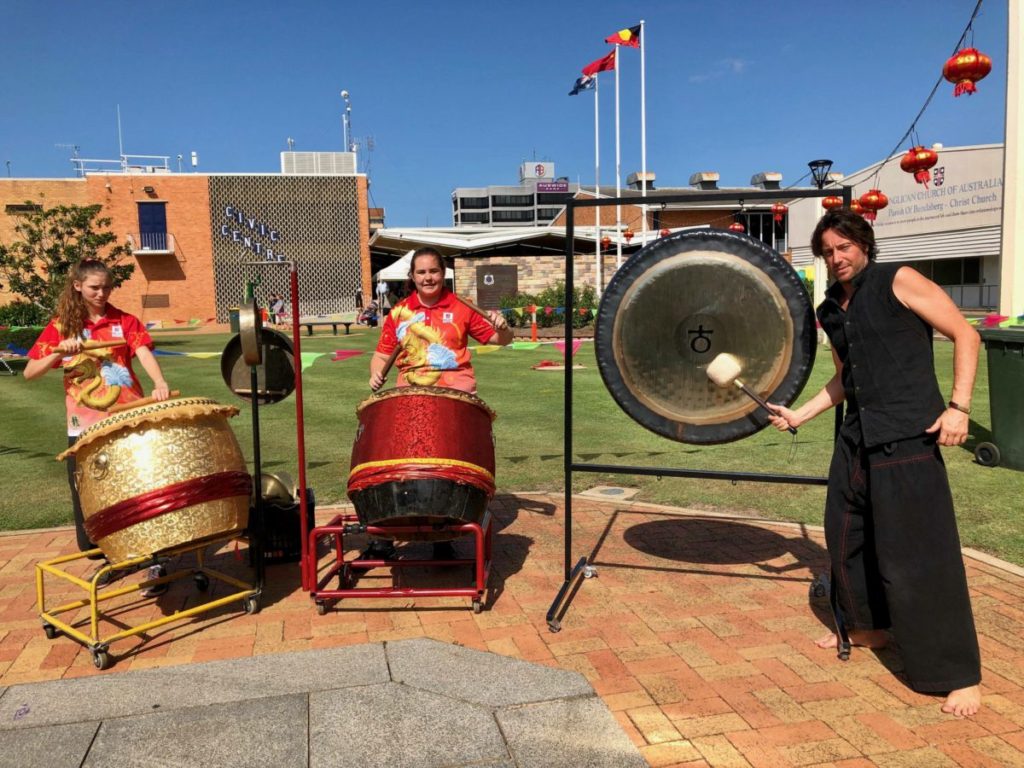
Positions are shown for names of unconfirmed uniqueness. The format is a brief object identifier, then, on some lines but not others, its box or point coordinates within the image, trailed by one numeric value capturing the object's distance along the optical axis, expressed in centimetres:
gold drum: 373
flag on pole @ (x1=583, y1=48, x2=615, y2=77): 2869
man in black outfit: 318
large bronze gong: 406
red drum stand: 412
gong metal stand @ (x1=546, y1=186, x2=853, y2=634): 421
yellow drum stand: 369
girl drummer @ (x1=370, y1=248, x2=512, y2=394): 458
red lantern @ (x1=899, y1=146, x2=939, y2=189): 1254
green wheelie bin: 712
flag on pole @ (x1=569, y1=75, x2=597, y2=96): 3011
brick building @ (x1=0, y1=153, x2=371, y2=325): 4544
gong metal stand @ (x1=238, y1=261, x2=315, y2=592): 426
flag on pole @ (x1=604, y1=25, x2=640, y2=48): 2770
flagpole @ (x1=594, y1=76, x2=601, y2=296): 3131
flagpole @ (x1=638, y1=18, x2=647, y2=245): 2828
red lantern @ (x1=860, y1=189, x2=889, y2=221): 1438
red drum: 398
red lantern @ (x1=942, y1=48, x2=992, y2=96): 889
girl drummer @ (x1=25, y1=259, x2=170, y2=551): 431
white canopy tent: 3010
